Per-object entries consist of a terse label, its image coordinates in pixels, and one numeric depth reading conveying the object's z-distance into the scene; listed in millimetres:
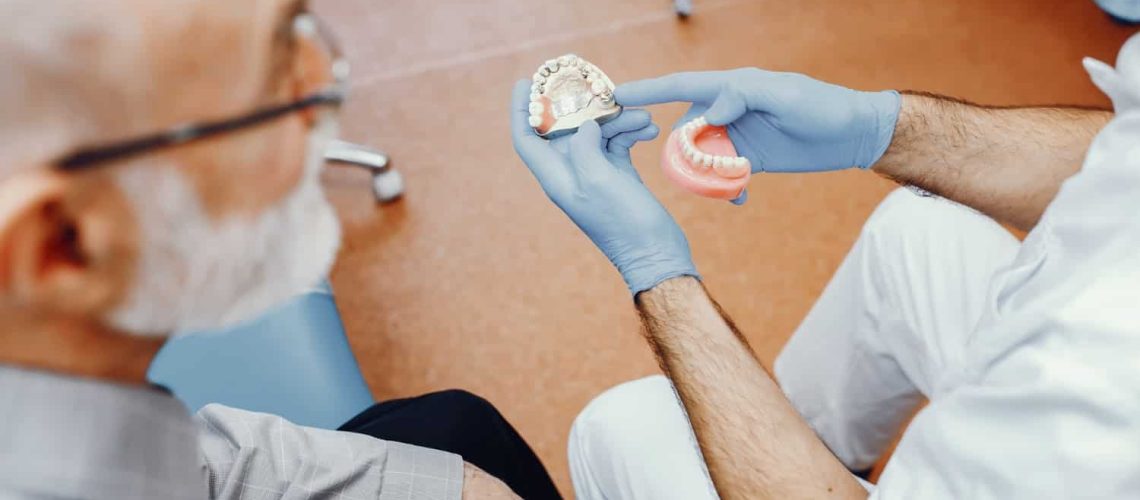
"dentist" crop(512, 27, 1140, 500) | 596
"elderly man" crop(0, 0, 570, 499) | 418
